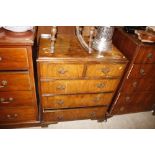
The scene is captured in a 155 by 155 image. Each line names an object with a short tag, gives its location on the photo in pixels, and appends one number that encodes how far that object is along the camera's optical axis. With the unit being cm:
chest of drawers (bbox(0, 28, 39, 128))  119
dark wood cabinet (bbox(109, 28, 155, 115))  155
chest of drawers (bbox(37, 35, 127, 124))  141
